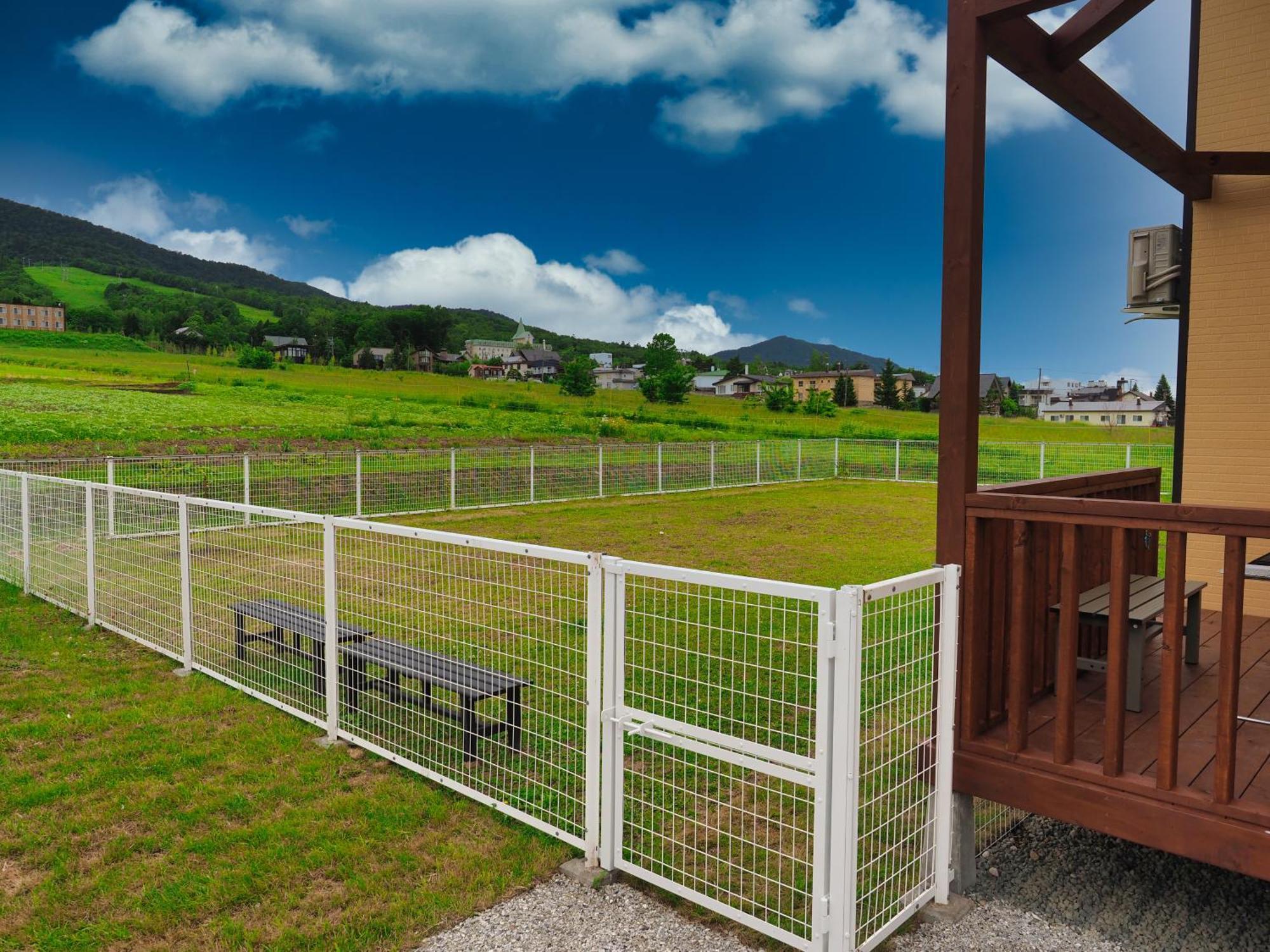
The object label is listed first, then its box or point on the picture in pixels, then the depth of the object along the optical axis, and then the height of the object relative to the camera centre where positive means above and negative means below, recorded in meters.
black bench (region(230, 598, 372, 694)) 4.61 -1.25
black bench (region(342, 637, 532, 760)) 3.80 -1.26
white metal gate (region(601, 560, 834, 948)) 2.43 -1.63
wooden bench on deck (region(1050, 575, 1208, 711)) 3.42 -0.81
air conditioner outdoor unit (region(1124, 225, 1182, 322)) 6.12 +1.17
